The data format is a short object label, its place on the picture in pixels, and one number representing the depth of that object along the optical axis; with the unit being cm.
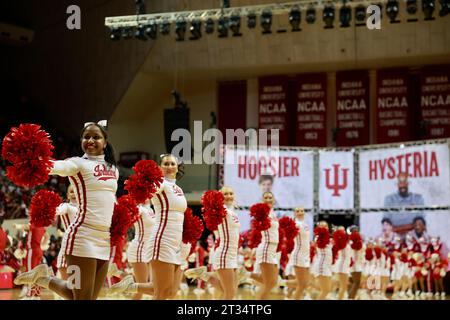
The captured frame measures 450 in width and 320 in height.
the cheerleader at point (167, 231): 550
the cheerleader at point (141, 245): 689
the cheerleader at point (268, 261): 803
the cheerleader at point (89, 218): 423
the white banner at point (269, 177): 1522
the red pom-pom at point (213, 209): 634
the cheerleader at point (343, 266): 1076
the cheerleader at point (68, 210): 645
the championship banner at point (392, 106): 1705
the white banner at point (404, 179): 1385
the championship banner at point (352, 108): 1739
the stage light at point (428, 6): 1061
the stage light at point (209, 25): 1205
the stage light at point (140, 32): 1253
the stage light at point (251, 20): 1187
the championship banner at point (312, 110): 1769
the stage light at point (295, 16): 1141
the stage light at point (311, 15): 1133
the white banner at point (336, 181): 1513
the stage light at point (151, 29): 1247
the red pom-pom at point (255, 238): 781
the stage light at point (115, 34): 1286
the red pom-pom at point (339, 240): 1026
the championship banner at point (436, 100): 1659
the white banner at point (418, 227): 1366
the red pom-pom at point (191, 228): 614
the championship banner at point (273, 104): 1814
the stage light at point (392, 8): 1072
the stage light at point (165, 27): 1236
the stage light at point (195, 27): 1216
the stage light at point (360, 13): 1109
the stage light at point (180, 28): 1215
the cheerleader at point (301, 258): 938
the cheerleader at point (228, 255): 675
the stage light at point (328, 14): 1107
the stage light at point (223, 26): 1184
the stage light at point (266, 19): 1165
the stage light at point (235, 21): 1180
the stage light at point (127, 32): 1270
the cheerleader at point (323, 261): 989
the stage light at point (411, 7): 1060
